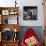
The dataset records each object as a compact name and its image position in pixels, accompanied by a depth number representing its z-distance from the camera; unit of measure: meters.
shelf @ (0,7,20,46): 3.02
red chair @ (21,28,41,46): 2.95
